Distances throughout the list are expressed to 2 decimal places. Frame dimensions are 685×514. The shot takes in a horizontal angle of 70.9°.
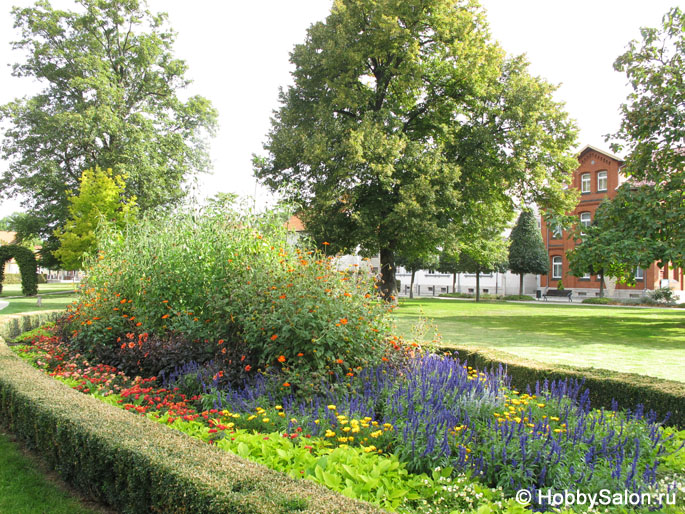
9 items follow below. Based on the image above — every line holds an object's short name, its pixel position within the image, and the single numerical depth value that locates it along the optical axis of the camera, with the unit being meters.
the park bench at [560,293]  36.72
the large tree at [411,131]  18.27
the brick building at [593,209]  35.44
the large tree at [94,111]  25.98
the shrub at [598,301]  32.84
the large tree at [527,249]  38.09
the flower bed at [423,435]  2.93
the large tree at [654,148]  14.80
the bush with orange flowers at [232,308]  5.14
